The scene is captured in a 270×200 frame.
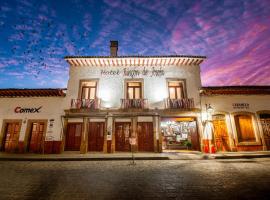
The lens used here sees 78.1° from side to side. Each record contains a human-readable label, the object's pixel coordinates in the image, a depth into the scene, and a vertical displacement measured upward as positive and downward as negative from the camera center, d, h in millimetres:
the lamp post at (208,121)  13892 +1244
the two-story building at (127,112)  14016 +2057
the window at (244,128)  13961 +641
